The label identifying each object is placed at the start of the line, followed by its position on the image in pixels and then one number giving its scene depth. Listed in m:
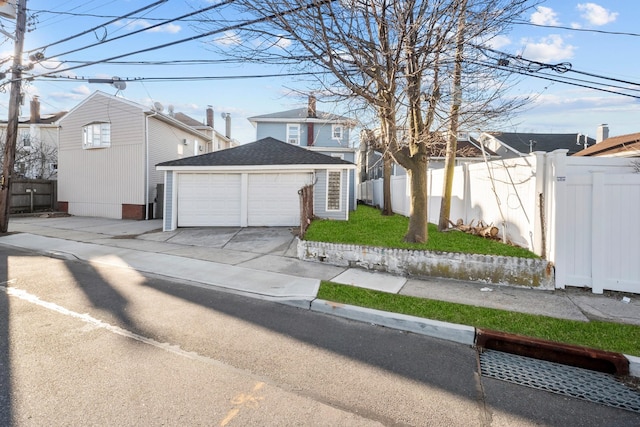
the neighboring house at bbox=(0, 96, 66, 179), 23.36
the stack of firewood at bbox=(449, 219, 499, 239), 8.16
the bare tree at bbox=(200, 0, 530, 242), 6.72
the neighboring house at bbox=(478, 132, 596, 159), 30.62
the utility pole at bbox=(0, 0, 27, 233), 12.25
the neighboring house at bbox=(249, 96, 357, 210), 24.58
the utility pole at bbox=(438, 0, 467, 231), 7.20
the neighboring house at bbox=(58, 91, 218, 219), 17.27
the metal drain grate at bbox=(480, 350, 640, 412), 3.21
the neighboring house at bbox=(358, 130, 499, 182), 23.26
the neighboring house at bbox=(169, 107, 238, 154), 25.97
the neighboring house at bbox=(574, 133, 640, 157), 14.58
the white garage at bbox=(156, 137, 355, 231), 13.08
